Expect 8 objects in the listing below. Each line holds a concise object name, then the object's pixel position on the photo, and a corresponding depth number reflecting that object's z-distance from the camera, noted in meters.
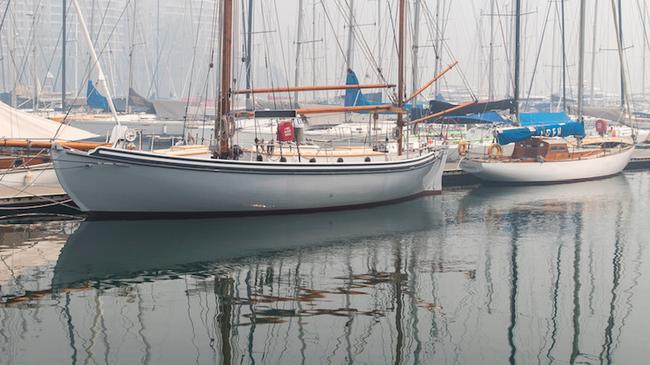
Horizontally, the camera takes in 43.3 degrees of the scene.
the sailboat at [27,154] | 33.38
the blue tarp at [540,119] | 54.22
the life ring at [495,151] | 48.28
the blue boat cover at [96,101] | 68.75
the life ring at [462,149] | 49.25
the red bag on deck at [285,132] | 33.94
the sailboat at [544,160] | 47.34
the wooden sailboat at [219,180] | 29.36
